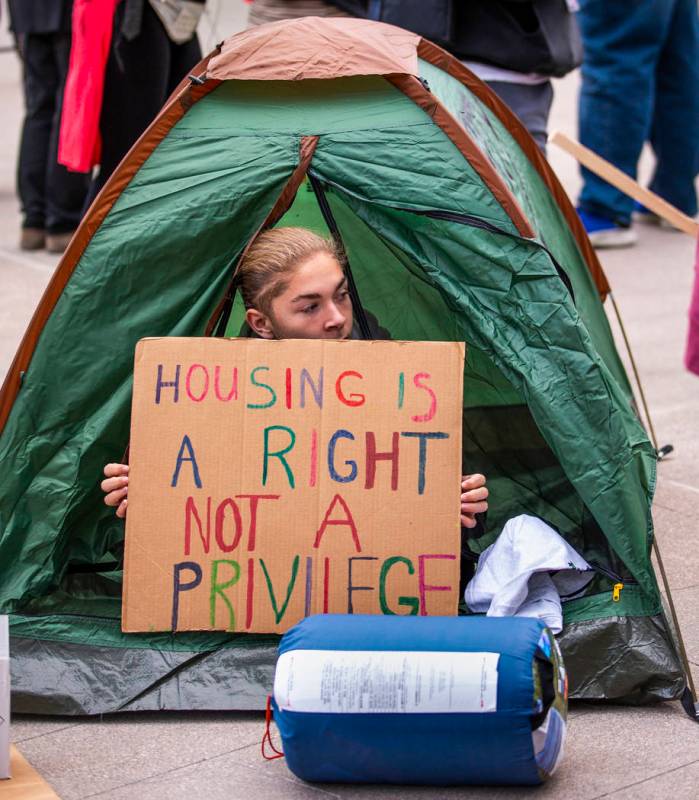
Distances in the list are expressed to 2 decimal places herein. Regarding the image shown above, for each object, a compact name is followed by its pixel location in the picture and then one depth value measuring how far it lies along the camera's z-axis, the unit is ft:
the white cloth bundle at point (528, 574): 9.80
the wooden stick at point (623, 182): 14.30
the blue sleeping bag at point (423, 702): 8.11
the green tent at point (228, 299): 9.84
